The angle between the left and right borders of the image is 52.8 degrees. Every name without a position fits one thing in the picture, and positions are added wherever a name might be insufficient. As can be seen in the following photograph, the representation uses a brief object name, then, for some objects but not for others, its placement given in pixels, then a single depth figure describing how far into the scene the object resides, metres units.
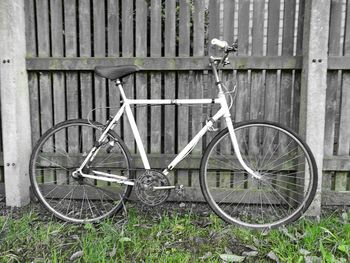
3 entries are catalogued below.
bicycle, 3.07
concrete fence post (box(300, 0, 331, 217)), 3.15
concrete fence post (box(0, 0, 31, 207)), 3.34
